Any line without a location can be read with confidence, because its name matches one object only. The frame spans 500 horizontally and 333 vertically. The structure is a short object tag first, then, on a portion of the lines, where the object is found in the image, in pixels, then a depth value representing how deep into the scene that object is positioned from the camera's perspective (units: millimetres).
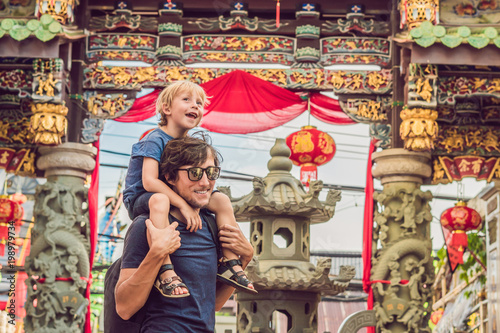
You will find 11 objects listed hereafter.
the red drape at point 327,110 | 9828
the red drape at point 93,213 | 9492
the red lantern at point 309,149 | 9047
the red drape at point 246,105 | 9633
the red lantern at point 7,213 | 9672
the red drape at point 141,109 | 9766
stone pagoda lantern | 6184
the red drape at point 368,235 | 9430
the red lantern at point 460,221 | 9922
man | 2398
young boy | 2473
